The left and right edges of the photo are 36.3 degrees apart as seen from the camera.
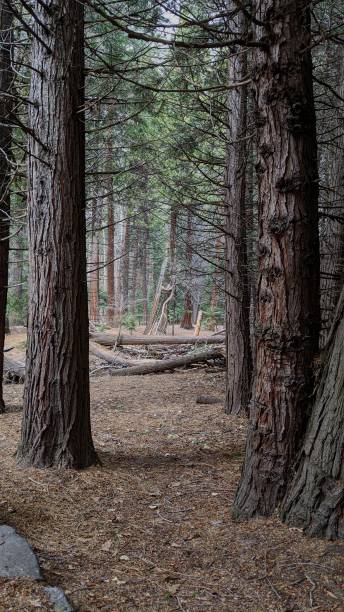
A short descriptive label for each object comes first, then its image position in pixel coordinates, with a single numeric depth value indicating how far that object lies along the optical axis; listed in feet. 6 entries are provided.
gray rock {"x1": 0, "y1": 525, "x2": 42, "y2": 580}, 9.76
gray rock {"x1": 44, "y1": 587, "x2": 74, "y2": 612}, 8.90
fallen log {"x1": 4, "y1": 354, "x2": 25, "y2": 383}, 42.47
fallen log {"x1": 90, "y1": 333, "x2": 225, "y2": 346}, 51.16
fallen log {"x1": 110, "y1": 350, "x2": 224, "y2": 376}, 43.21
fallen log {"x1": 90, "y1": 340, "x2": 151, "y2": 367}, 45.96
